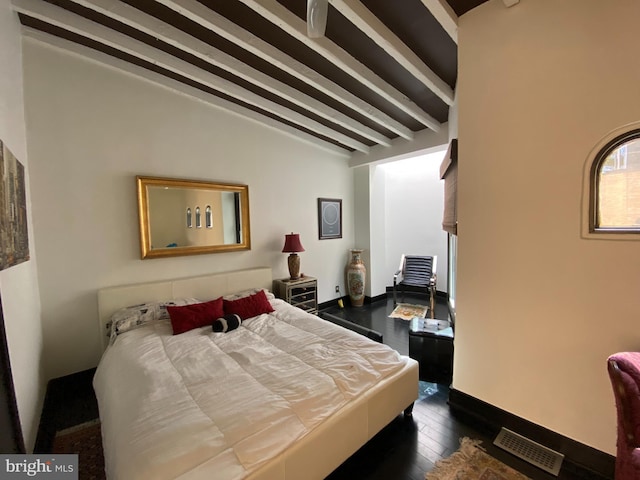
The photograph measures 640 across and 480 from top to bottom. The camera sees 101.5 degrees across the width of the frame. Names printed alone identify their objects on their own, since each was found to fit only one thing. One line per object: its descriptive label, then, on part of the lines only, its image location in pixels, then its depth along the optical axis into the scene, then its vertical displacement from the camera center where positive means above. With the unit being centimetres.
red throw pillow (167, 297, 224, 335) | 236 -79
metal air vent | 157 -144
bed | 113 -93
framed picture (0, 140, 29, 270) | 127 +13
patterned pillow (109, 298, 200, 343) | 231 -77
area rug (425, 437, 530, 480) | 151 -145
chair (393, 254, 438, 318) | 471 -87
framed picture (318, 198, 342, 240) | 434 +18
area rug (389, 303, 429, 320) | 416 -141
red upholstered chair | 111 -80
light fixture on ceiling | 125 +105
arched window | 140 +20
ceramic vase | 457 -88
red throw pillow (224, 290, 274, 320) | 270 -81
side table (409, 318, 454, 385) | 241 -118
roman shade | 251 +41
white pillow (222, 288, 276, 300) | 299 -76
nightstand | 359 -89
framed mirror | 273 +17
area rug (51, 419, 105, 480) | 157 -143
